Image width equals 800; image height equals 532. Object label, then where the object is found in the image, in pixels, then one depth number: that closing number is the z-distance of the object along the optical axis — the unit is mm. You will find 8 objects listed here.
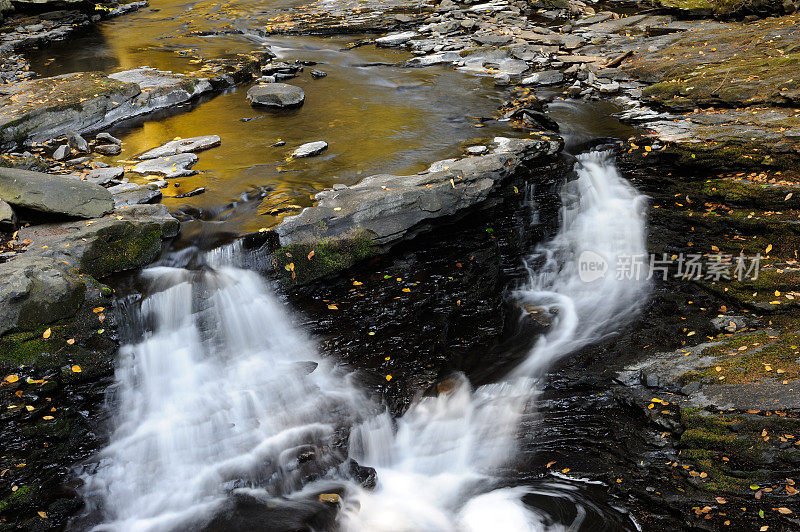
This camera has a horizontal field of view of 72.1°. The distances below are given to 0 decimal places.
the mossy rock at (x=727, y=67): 9594
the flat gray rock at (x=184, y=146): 9164
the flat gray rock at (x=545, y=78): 11727
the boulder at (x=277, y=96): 10969
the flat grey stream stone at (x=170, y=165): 8508
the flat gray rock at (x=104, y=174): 8125
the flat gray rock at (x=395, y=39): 15578
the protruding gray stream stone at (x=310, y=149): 8805
